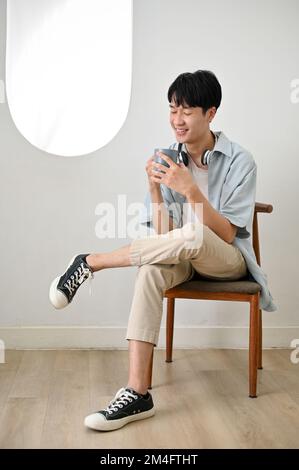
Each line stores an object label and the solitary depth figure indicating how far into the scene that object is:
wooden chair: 2.62
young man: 2.39
